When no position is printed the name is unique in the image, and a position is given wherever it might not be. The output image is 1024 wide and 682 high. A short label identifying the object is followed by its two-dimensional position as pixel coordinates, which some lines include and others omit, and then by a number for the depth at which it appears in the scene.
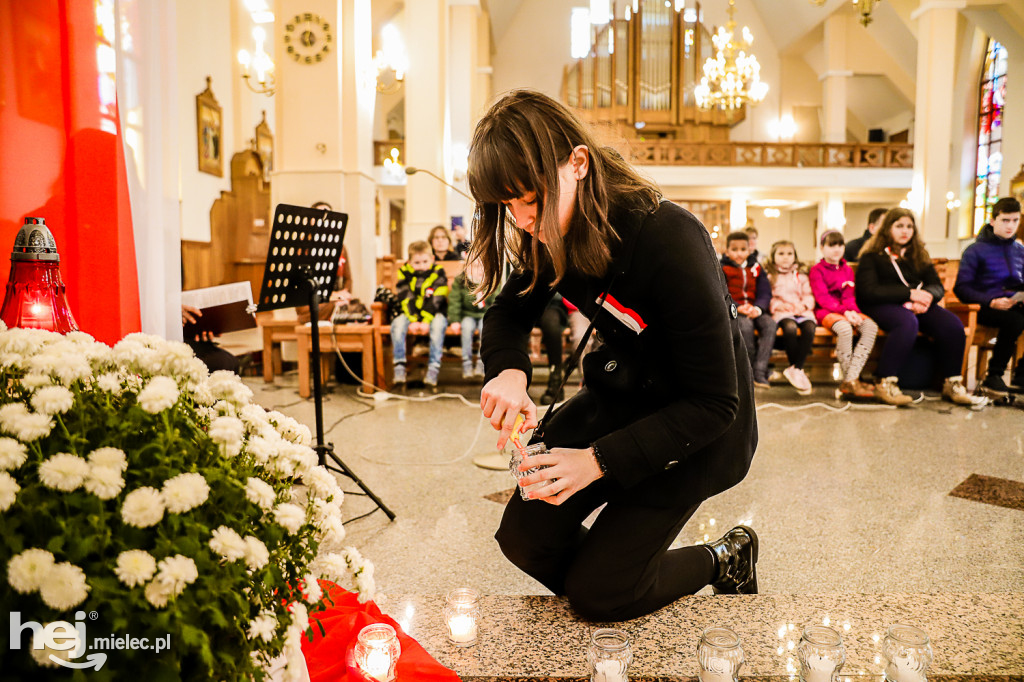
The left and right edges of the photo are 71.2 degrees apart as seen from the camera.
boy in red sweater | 5.09
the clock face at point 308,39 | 6.57
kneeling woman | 1.29
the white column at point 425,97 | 9.23
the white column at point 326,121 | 6.65
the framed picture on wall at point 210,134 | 9.37
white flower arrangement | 0.63
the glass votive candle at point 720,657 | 1.21
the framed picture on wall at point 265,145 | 11.24
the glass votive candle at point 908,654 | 1.24
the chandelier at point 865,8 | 4.27
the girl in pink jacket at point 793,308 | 5.09
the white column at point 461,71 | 11.64
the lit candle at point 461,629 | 1.43
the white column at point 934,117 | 10.63
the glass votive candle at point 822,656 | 1.22
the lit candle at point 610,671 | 1.23
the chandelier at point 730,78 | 9.99
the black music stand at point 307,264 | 2.61
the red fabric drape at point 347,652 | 1.24
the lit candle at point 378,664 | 1.20
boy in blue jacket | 5.02
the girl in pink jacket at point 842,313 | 5.01
